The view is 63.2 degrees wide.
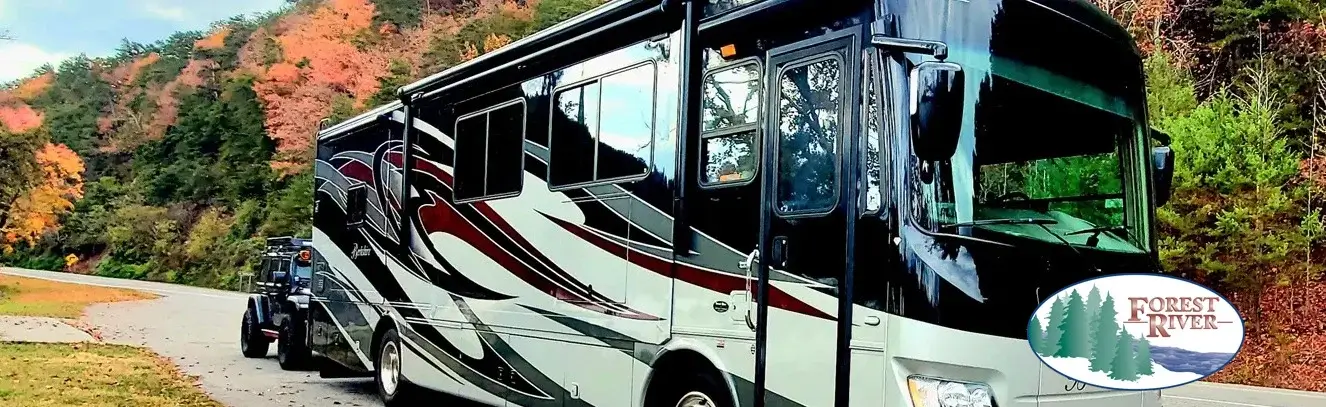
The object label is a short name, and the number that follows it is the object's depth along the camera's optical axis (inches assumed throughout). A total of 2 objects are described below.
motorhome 195.3
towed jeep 575.2
